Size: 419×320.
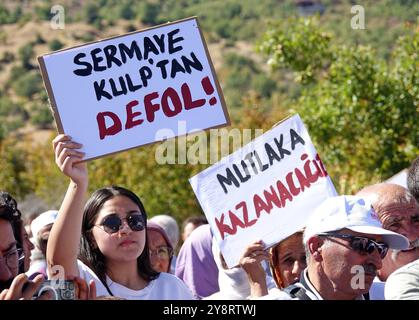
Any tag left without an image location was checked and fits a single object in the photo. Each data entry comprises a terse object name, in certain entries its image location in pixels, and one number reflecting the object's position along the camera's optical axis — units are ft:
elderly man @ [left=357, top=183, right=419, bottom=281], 18.35
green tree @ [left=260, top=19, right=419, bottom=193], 49.57
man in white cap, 14.32
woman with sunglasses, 17.22
